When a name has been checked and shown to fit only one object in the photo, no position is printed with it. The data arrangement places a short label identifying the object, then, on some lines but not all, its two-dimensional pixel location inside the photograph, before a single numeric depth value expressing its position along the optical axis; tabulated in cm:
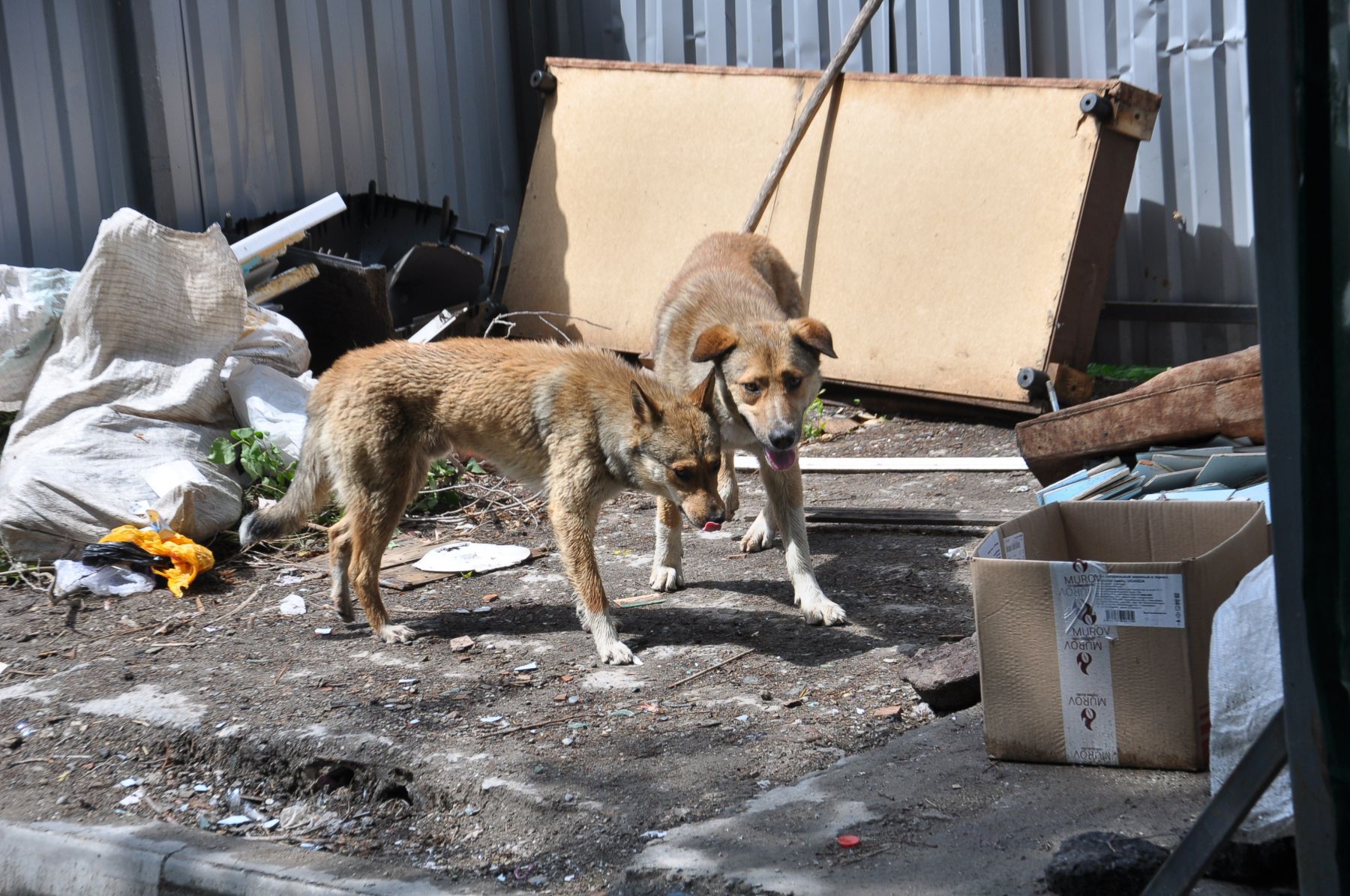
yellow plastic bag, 613
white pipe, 823
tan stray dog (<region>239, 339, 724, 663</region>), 509
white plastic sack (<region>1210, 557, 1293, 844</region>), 266
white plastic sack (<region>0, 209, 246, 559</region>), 642
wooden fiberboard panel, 808
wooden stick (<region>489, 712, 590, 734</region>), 423
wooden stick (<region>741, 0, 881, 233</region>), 882
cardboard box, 313
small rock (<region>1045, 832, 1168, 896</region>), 253
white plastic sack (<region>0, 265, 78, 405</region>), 691
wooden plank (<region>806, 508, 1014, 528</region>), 636
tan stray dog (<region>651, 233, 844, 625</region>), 540
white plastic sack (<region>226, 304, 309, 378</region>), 763
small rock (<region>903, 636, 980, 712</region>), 396
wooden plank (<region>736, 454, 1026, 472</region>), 749
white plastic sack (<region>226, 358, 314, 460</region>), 713
